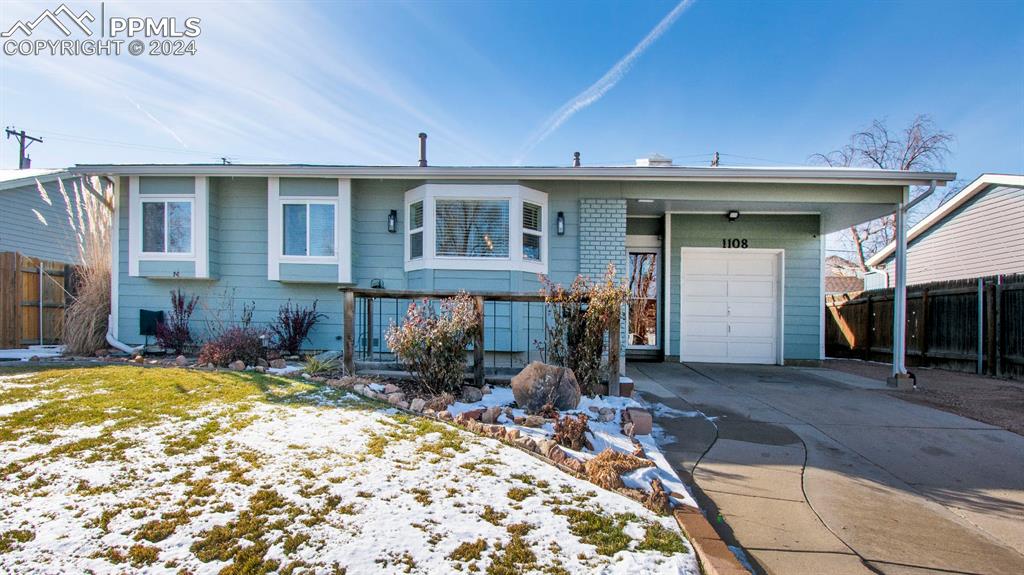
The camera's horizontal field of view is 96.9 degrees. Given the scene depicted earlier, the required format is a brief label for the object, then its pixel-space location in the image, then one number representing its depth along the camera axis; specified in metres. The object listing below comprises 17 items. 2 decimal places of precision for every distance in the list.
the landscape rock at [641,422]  3.94
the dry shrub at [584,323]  4.78
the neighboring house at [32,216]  11.59
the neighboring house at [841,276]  24.85
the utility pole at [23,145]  19.31
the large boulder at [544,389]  4.25
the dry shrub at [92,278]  7.09
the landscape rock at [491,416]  3.88
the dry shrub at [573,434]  3.39
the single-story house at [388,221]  7.25
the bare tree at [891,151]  17.39
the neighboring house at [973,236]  11.26
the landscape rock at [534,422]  3.80
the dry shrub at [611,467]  2.77
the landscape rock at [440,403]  4.13
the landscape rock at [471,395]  4.52
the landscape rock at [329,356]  6.13
